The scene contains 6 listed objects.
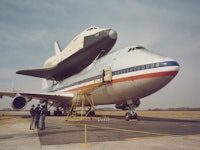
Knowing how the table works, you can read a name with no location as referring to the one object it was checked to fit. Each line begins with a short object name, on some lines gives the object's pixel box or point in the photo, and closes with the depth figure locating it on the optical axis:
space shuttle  28.38
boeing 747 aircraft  17.06
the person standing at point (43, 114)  13.86
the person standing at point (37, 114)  14.76
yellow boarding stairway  20.89
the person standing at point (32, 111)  15.02
